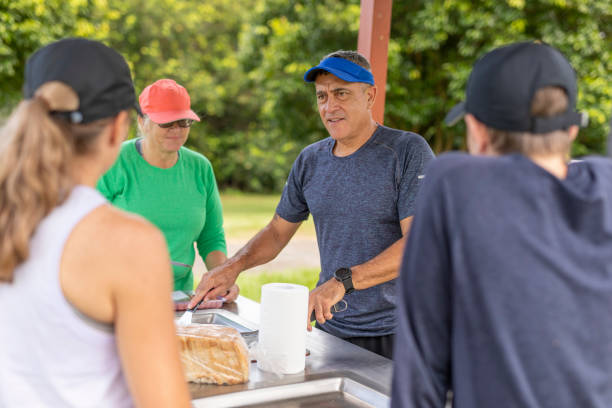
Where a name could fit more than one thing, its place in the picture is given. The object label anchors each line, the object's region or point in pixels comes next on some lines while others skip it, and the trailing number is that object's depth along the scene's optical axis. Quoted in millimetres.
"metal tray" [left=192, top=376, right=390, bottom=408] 1467
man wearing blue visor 2133
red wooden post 2684
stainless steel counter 1524
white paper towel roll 1596
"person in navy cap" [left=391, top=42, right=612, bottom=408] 932
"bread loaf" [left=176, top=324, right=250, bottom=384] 1545
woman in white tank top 872
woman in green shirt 2480
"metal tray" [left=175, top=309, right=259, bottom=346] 2018
